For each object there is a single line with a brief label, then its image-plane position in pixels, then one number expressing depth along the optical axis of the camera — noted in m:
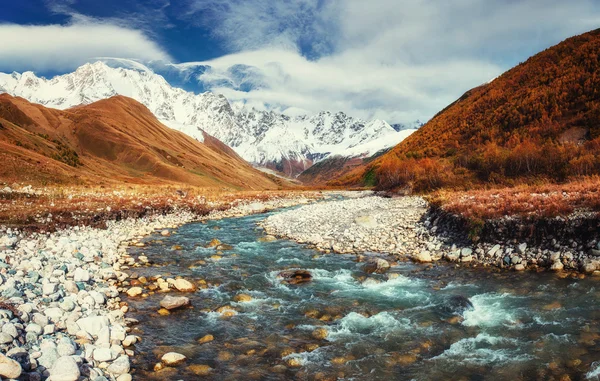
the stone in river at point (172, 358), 10.34
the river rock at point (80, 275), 14.78
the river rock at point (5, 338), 8.31
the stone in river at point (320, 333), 12.23
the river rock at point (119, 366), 9.27
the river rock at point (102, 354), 9.39
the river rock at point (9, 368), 6.92
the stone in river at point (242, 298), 15.54
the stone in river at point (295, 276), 18.19
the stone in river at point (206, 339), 11.76
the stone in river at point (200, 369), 9.95
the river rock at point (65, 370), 7.66
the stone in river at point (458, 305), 13.95
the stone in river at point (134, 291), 15.06
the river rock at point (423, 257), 20.56
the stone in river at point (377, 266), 19.14
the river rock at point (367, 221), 28.86
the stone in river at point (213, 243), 26.20
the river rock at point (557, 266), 16.92
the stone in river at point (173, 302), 13.98
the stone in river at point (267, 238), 28.43
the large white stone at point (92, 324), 10.55
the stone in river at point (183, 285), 16.44
